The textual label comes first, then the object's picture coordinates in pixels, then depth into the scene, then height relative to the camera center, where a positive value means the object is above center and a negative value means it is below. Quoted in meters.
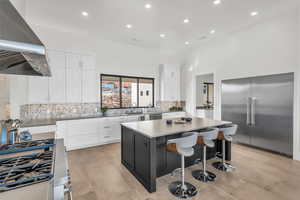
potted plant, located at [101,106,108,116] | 4.56 -0.38
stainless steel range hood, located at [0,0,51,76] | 0.83 +0.38
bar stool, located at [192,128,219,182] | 2.39 -0.79
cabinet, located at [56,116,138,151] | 3.77 -0.95
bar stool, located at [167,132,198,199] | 2.07 -0.81
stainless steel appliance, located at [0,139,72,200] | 0.74 -0.49
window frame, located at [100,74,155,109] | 4.96 +0.67
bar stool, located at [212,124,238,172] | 2.64 -0.75
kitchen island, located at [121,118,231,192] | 2.16 -0.90
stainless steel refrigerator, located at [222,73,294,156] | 3.36 -0.31
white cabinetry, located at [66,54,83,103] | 4.07 +0.60
